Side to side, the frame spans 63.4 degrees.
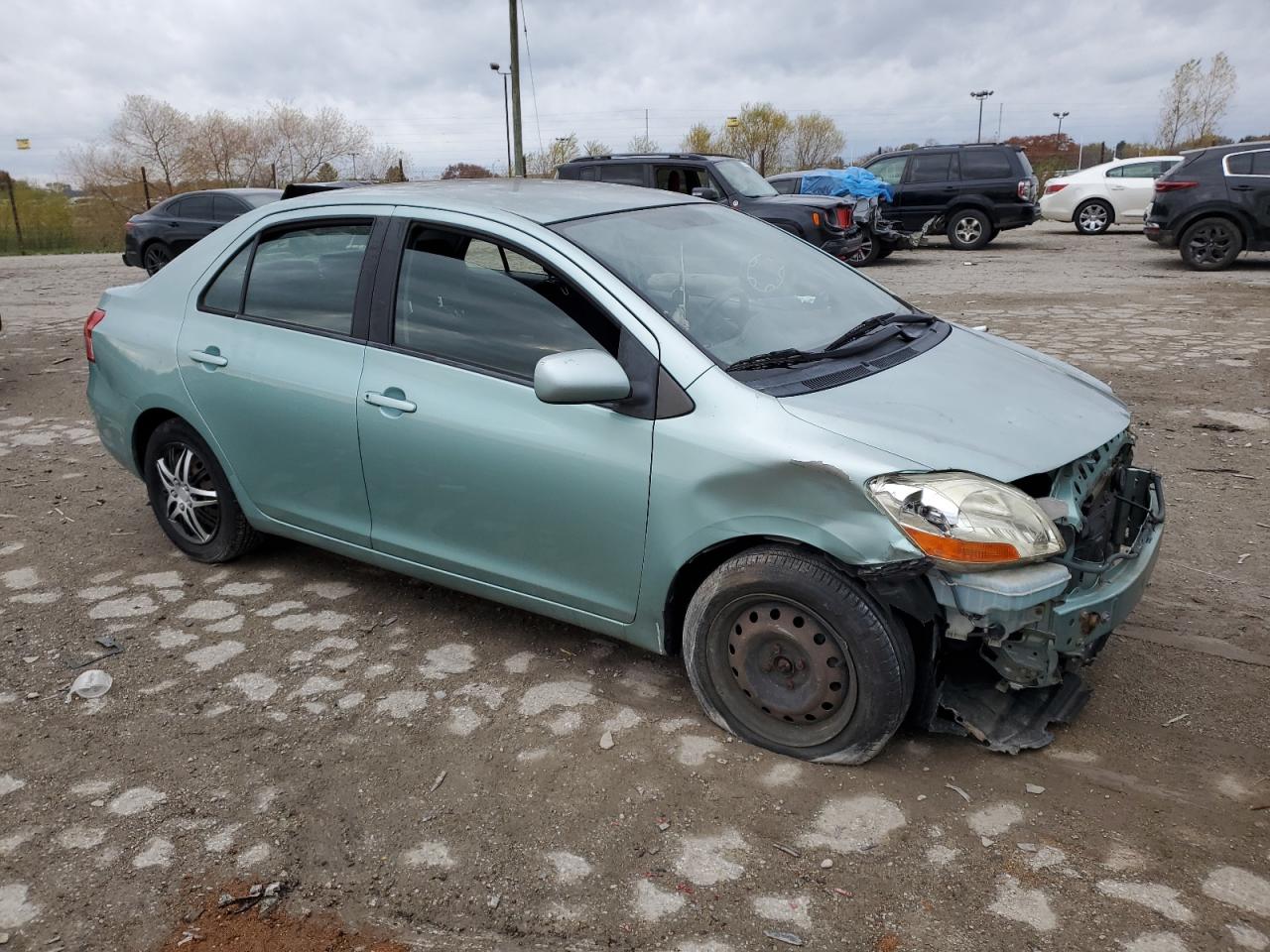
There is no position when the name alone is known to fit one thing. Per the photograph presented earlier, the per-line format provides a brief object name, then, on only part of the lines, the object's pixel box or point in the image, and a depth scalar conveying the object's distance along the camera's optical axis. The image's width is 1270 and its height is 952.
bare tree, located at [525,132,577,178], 43.44
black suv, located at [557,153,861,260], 13.82
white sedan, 19.55
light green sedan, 2.83
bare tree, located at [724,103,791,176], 53.09
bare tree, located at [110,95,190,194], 39.47
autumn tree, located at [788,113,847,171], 55.75
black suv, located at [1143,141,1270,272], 13.41
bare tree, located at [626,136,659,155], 48.50
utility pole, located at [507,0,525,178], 29.72
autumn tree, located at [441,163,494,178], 35.06
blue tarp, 17.77
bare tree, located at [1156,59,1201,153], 45.34
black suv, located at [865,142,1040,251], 17.59
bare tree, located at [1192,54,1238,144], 44.41
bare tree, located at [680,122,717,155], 53.91
